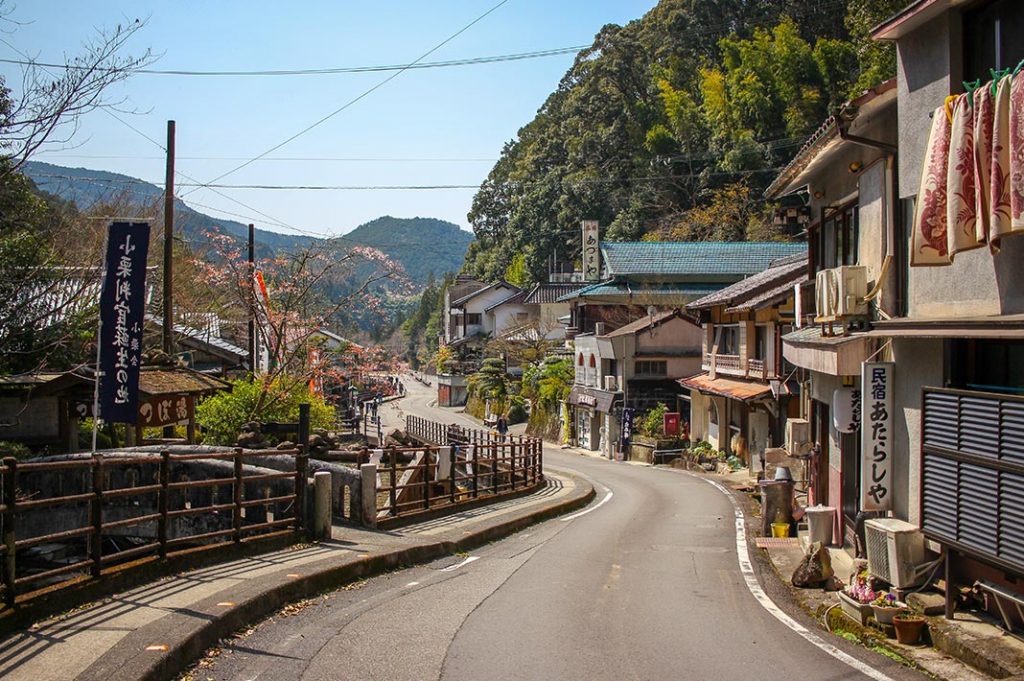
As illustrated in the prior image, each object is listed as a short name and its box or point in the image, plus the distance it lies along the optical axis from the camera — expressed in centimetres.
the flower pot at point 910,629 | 830
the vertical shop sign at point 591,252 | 5562
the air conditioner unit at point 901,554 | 888
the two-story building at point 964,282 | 734
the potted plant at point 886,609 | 858
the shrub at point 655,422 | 4072
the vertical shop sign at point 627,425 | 4172
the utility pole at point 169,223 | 1986
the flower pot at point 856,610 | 891
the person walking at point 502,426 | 5088
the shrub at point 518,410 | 5978
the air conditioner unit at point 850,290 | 1105
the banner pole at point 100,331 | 1120
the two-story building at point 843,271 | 1043
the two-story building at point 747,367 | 2855
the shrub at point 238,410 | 2417
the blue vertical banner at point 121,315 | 1170
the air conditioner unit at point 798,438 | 1606
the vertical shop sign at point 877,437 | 988
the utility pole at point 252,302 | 2670
